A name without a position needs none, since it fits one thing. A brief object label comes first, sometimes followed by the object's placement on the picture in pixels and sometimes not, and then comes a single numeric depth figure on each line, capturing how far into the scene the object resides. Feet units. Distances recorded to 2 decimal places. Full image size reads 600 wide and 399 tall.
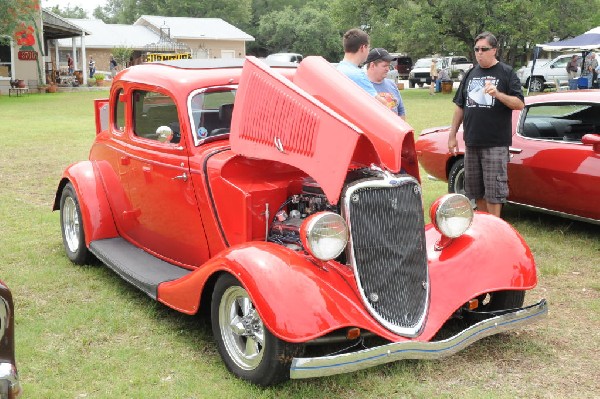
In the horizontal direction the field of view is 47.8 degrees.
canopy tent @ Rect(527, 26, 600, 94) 68.23
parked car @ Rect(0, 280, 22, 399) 8.63
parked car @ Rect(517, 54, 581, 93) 95.20
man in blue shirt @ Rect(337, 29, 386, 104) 17.57
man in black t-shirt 18.90
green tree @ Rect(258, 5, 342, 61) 204.85
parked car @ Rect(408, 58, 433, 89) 121.70
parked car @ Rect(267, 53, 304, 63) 141.28
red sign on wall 106.63
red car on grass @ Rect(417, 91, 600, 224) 20.27
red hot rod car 11.44
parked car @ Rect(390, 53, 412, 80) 152.05
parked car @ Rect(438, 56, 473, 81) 124.36
